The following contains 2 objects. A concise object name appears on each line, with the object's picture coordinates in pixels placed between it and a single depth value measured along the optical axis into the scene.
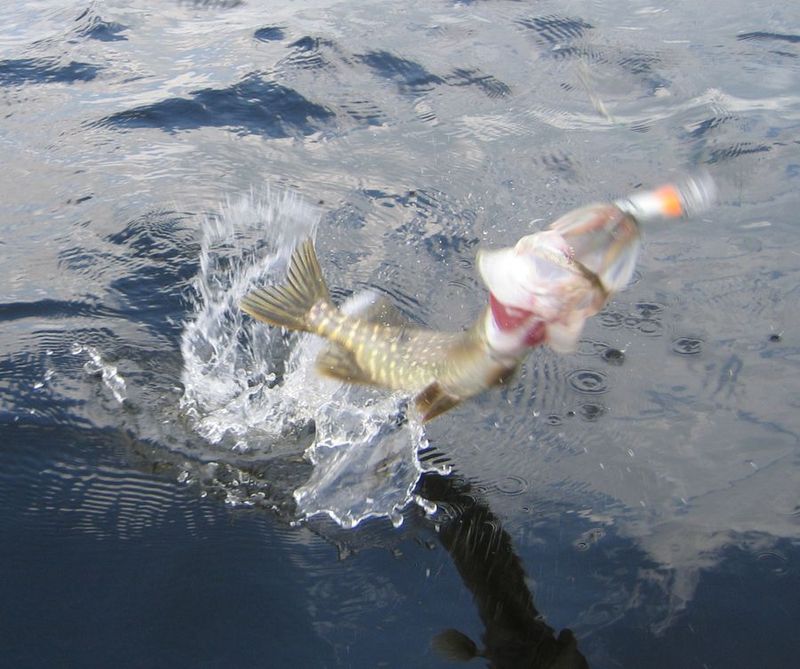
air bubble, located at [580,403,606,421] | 3.71
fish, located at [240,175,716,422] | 2.22
